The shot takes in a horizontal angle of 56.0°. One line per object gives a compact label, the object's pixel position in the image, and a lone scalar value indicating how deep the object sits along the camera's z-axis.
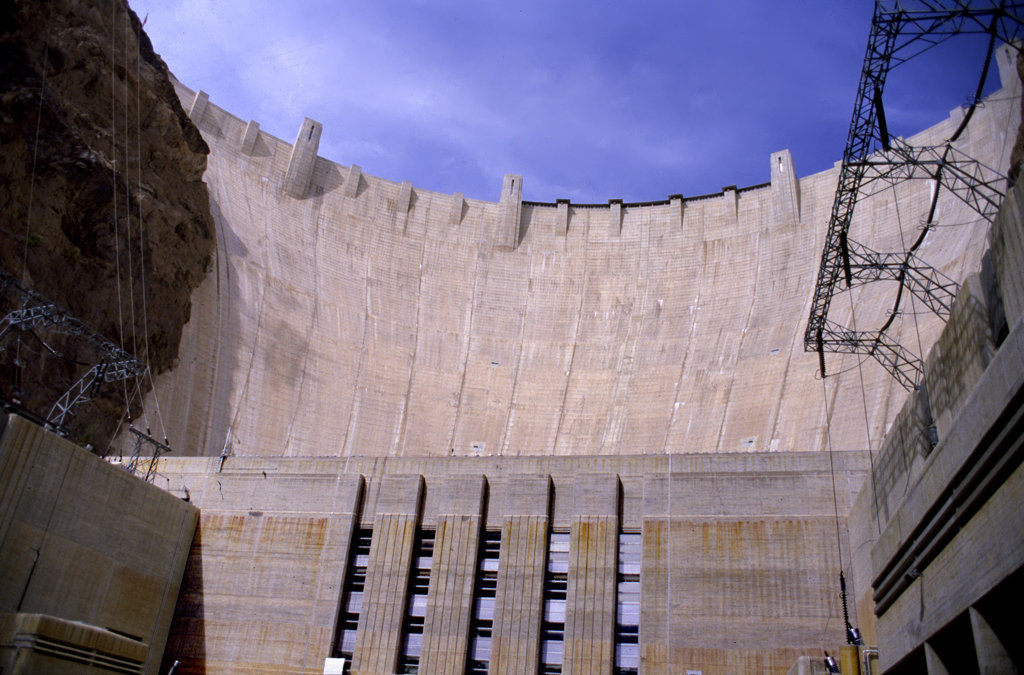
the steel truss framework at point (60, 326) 25.58
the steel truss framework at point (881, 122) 19.73
